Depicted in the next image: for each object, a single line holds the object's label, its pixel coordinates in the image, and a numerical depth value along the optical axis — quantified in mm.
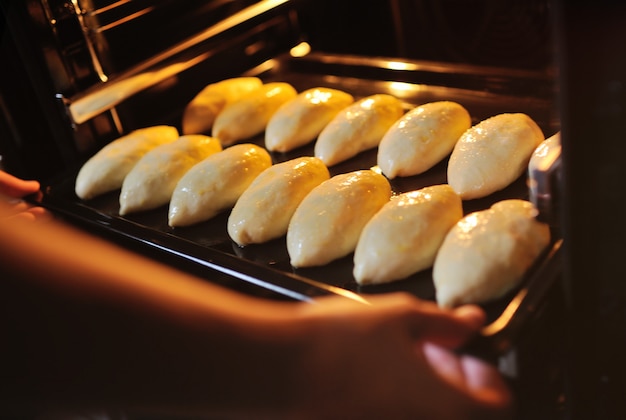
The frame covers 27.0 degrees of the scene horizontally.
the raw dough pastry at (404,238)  845
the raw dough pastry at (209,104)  1084
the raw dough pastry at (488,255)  806
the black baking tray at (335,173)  812
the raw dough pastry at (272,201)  918
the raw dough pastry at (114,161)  1015
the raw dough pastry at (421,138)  944
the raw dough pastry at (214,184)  954
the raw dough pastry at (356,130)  987
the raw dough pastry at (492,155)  900
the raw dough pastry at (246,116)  1056
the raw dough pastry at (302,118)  1023
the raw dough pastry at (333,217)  880
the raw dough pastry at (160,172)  984
